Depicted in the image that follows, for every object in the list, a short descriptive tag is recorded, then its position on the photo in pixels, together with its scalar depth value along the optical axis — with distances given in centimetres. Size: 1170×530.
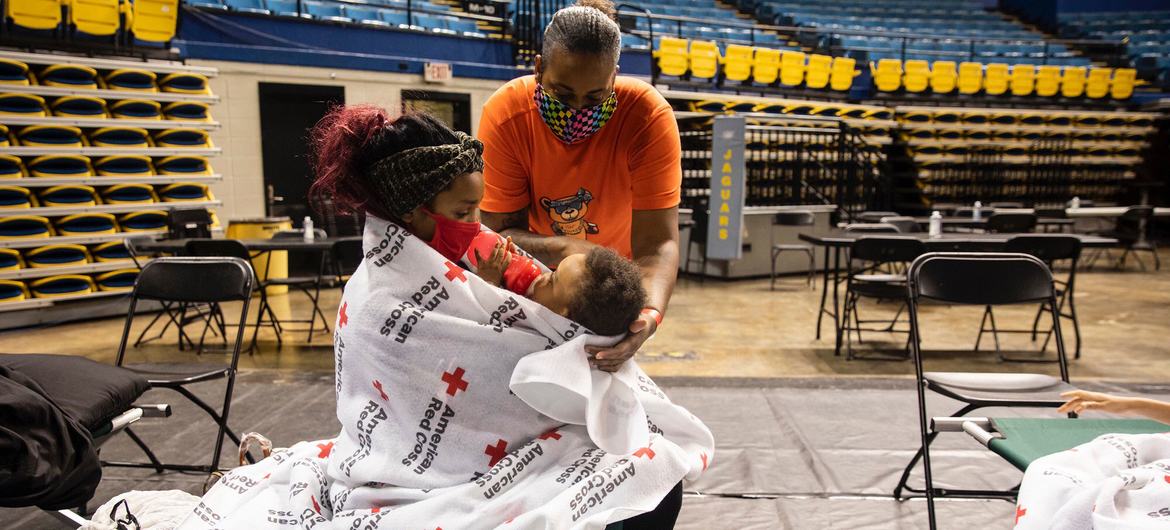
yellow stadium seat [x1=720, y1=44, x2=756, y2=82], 1137
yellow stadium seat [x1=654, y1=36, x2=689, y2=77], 1064
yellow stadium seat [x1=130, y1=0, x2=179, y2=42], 619
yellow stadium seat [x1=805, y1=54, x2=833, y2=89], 1216
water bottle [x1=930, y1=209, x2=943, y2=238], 517
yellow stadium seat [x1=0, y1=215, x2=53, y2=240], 547
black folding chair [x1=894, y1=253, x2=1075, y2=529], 230
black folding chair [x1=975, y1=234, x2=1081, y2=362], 462
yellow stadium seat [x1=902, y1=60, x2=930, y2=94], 1274
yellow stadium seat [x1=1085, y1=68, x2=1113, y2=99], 1346
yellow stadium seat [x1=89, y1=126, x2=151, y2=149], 593
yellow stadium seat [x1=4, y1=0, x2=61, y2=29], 559
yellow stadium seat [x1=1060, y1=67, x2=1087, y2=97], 1342
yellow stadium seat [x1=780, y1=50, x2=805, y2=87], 1194
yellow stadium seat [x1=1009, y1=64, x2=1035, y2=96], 1327
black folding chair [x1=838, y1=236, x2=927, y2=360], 446
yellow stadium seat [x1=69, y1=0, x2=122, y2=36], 588
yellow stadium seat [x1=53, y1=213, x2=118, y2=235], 578
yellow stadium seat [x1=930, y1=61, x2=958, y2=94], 1289
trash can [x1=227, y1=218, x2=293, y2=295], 668
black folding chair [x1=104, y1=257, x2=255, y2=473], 258
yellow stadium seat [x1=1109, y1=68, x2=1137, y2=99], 1352
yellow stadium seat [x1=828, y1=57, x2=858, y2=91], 1247
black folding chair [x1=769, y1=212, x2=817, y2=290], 733
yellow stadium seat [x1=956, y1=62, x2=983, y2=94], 1300
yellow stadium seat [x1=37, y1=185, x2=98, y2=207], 569
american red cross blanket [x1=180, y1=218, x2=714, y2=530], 112
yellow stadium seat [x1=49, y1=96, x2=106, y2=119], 572
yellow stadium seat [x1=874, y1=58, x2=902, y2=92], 1261
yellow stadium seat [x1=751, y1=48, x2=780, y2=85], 1175
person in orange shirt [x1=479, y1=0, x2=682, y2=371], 174
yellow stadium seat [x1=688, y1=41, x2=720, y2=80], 1094
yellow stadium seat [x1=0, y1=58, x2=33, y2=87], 546
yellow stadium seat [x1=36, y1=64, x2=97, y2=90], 567
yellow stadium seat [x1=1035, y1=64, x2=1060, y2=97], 1334
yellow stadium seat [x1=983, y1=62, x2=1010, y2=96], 1315
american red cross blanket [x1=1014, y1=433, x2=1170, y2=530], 115
